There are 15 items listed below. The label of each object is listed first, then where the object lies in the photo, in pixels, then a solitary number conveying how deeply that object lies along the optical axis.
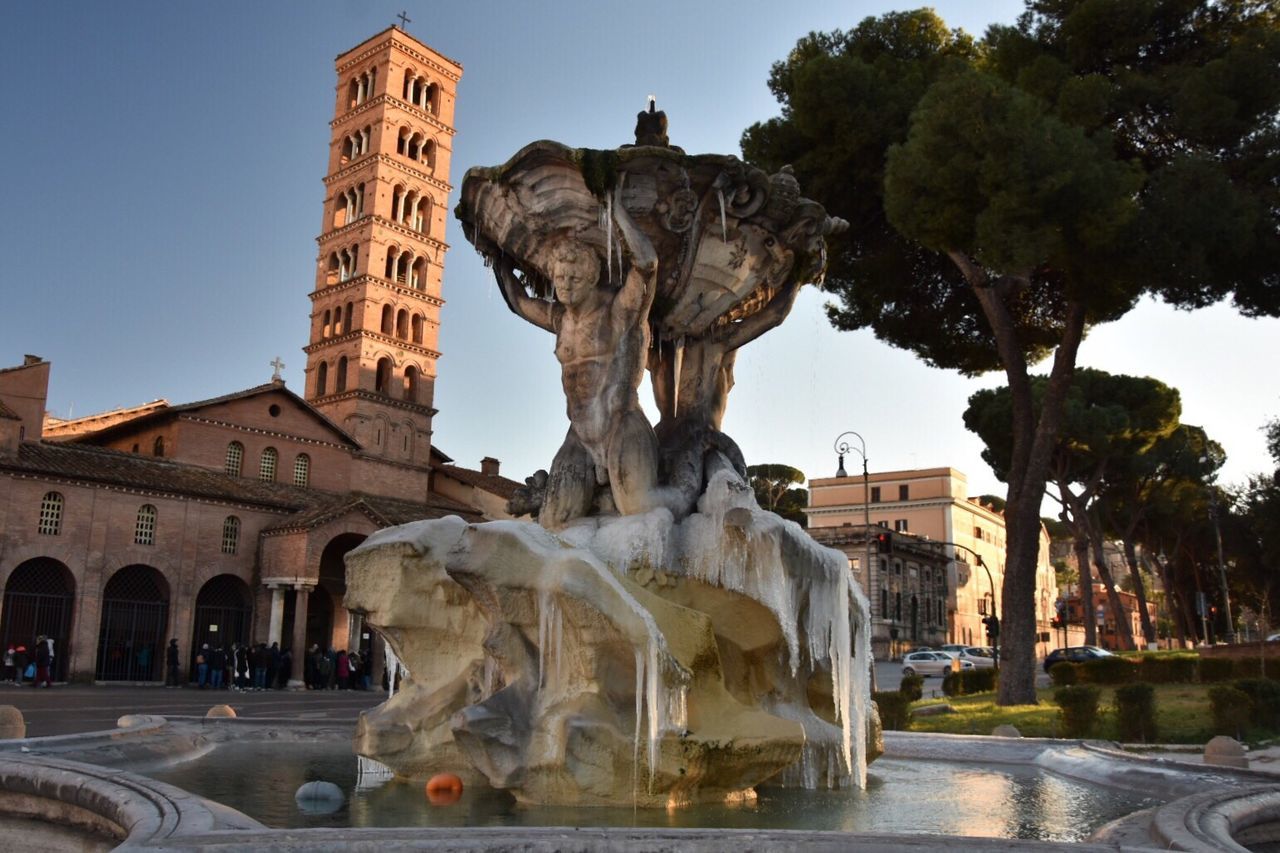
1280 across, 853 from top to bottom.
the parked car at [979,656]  41.48
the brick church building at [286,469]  31.77
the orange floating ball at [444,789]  5.55
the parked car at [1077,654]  36.38
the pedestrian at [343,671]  30.98
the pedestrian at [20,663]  28.12
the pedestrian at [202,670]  29.22
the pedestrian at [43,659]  27.11
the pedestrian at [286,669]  31.44
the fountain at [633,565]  5.42
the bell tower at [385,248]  47.56
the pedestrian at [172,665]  29.95
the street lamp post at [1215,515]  33.98
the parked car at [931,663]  38.91
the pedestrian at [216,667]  29.31
